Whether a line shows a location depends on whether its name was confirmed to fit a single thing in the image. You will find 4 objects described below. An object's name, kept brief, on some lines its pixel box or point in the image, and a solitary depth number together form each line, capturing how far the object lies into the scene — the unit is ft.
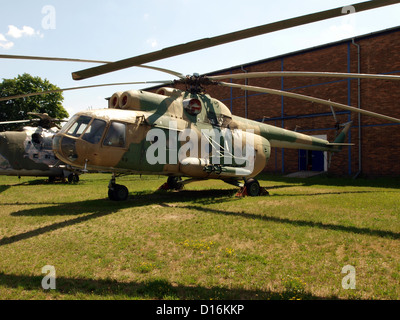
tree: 142.20
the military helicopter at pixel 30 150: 57.06
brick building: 68.69
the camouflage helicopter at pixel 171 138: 30.91
